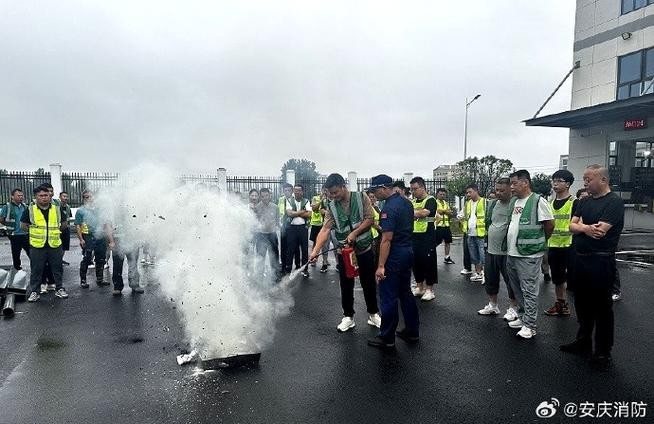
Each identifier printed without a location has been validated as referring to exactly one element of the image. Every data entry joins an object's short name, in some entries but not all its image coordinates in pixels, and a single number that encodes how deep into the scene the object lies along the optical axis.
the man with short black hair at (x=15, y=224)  8.09
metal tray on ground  3.85
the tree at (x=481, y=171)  24.00
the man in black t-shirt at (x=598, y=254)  3.85
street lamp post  25.48
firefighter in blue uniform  4.38
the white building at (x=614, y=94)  15.09
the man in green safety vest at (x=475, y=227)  7.45
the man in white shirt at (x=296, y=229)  8.57
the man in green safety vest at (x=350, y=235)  4.83
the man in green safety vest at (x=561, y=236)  5.62
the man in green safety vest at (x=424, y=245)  6.39
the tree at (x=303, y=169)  20.25
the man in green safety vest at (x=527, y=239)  4.53
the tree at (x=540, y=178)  23.11
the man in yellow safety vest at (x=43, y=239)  6.51
